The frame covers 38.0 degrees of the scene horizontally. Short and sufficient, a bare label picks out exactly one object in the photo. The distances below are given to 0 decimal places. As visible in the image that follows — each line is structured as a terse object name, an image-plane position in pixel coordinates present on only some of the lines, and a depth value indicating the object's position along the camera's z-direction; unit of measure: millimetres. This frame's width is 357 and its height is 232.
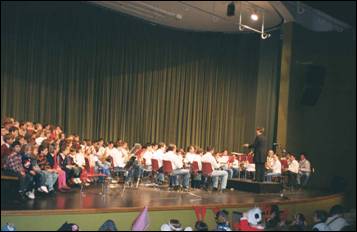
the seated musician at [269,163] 13539
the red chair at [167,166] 11375
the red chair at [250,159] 13866
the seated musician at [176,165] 11766
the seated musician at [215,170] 12334
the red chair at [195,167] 11945
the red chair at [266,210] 10408
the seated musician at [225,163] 13493
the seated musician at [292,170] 13977
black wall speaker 14422
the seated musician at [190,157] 12773
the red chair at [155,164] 11766
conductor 12172
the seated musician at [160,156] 12144
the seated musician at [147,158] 12529
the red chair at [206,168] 11617
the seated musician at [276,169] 13075
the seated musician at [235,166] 13871
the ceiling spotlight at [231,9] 12428
